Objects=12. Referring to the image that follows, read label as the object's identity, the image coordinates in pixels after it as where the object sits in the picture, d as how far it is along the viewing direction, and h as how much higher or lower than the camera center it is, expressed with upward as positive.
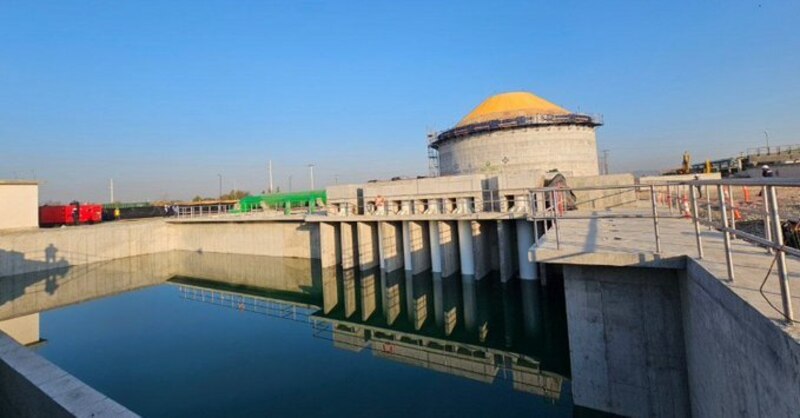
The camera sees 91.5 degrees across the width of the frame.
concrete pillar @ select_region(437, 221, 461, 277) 19.66 -1.44
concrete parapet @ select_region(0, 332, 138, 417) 5.67 -2.35
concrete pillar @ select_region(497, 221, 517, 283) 17.48 -1.62
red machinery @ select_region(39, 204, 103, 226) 38.41 +2.93
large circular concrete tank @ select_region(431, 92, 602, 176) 33.78 +6.32
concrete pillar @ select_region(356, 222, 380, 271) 22.94 -1.25
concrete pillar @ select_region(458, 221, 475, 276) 18.83 -1.54
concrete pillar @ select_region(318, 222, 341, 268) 24.50 -1.07
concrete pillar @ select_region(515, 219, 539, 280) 16.84 -1.49
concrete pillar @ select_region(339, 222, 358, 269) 23.59 -1.16
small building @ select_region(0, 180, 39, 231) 29.30 +3.28
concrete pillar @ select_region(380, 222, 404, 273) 21.88 -1.29
